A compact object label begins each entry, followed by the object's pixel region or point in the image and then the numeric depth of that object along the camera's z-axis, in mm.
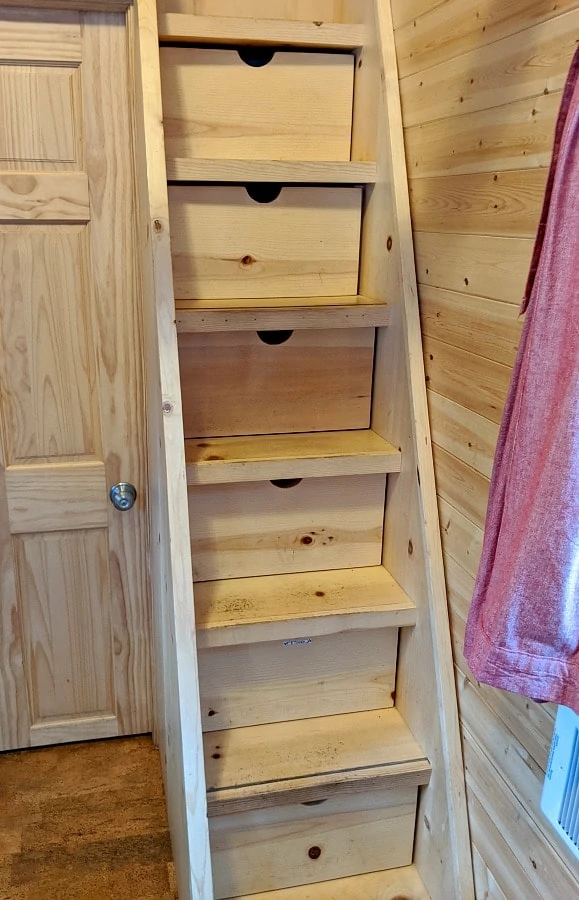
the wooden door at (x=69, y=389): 1598
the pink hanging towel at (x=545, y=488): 736
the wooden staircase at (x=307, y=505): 1312
